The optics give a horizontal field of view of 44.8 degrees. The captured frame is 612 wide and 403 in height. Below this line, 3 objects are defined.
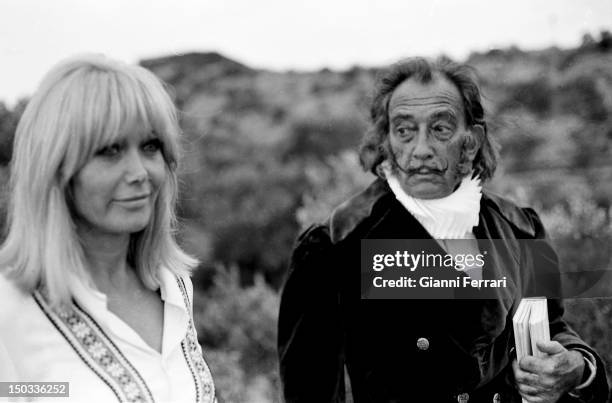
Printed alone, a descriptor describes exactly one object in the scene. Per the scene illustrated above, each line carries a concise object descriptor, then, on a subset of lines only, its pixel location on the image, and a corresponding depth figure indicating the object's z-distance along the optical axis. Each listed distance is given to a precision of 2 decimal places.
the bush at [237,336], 2.99
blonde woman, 1.64
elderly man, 2.43
